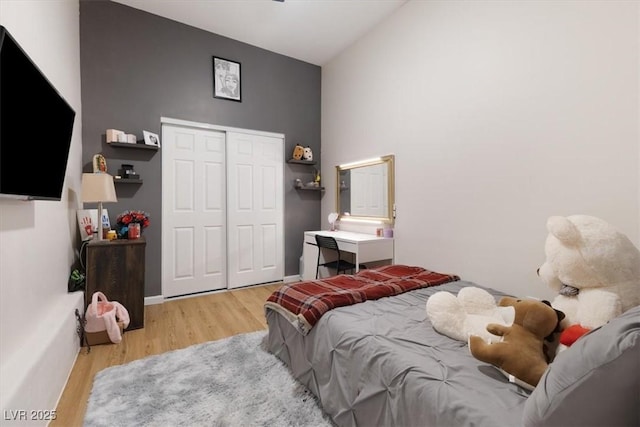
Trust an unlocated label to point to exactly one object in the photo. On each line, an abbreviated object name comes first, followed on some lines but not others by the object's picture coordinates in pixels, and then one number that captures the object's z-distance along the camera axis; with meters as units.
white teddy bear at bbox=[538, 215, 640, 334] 1.17
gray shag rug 1.47
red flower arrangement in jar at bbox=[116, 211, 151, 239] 2.68
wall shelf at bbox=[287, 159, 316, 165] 3.95
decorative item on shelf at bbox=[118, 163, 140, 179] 2.92
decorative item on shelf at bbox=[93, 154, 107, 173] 2.69
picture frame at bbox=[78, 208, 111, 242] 2.61
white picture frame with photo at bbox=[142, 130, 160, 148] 3.00
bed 0.68
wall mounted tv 1.10
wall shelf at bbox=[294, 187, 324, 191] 4.08
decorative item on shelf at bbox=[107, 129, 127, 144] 2.81
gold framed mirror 3.12
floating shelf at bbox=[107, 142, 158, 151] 2.85
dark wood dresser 2.36
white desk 2.90
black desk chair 3.08
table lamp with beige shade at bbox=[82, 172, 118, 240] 2.36
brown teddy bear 1.00
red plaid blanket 1.70
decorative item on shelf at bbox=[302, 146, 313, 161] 4.00
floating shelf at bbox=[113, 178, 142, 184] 2.86
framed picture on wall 3.46
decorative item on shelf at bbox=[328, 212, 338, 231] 3.83
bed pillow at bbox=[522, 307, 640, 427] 0.64
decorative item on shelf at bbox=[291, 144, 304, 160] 3.92
